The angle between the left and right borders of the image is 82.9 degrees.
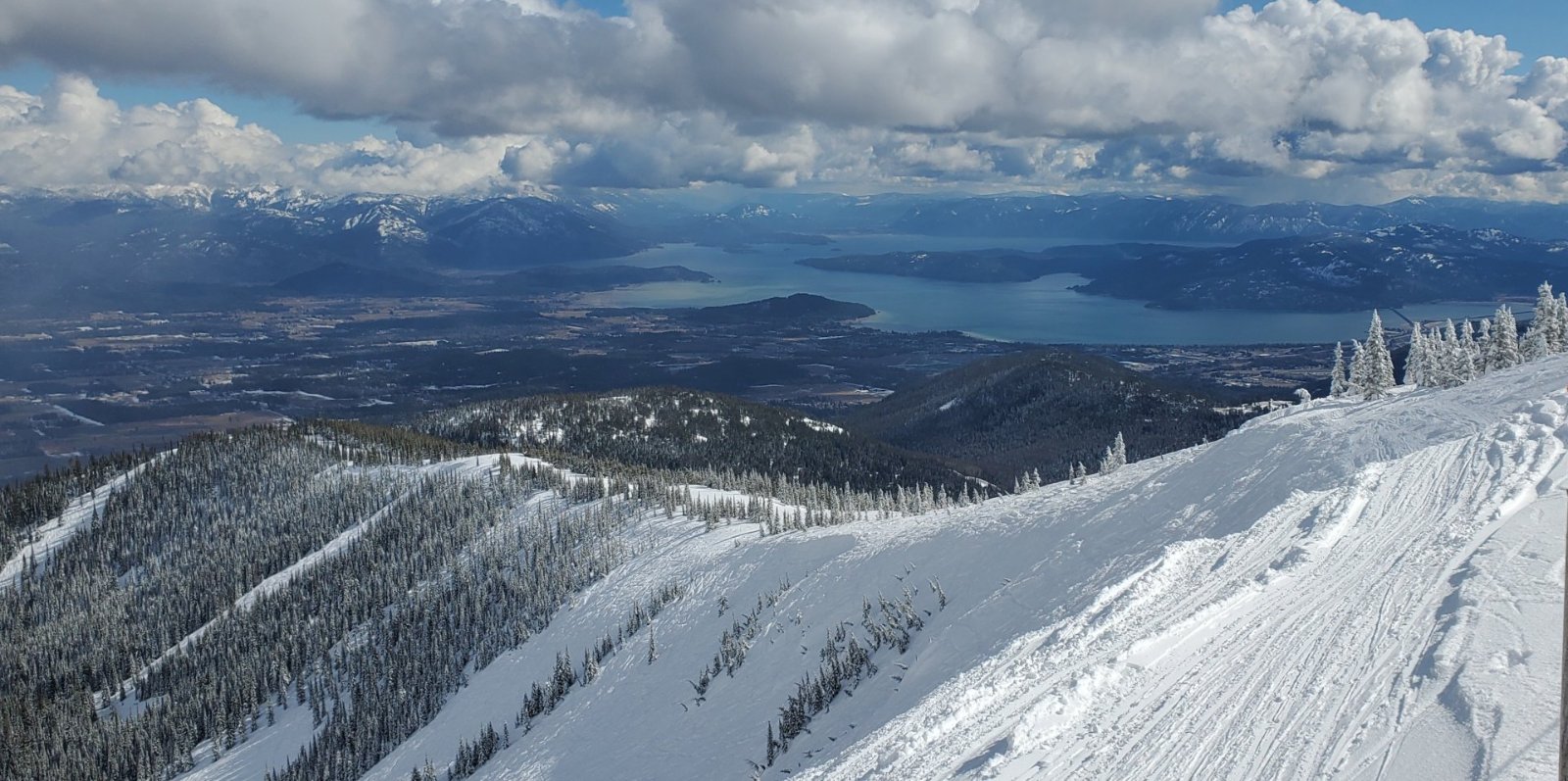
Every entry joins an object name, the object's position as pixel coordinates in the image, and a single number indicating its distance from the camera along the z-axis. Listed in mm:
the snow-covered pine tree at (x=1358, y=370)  72625
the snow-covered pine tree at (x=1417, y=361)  73812
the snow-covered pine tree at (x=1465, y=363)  65812
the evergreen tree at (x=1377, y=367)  70438
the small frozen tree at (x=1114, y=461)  76844
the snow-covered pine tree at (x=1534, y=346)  67625
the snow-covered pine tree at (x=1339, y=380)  82812
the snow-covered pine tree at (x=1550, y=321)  68812
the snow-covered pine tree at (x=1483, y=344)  72438
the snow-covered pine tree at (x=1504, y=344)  69562
